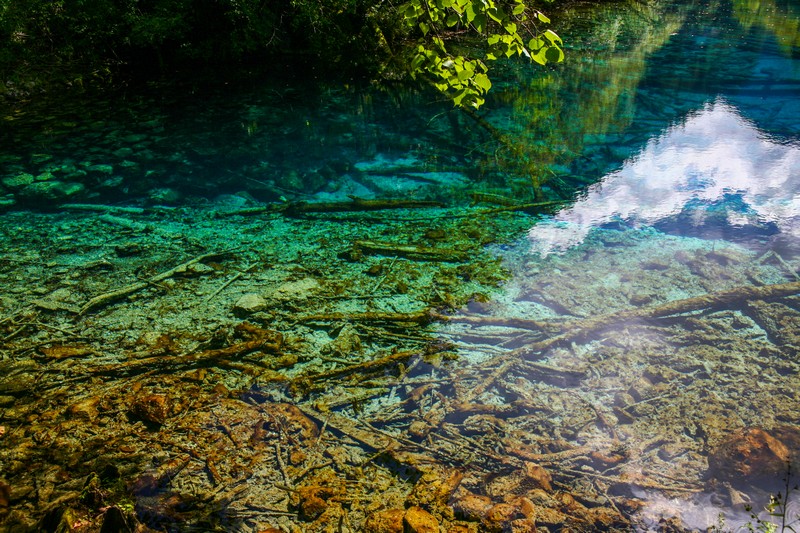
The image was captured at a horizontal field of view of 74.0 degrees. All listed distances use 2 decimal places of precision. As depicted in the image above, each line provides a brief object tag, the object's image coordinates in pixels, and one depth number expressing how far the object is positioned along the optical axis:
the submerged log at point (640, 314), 3.76
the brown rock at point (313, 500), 2.66
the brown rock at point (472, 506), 2.65
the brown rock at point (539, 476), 2.81
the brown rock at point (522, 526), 2.58
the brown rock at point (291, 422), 3.15
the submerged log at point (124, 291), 4.54
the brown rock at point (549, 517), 2.61
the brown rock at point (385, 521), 2.57
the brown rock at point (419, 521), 2.53
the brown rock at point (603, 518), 2.60
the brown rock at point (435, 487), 2.72
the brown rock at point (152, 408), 3.24
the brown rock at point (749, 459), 2.83
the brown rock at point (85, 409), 3.28
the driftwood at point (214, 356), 3.75
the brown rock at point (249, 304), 4.43
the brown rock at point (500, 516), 2.60
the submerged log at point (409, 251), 5.22
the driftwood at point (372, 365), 3.68
